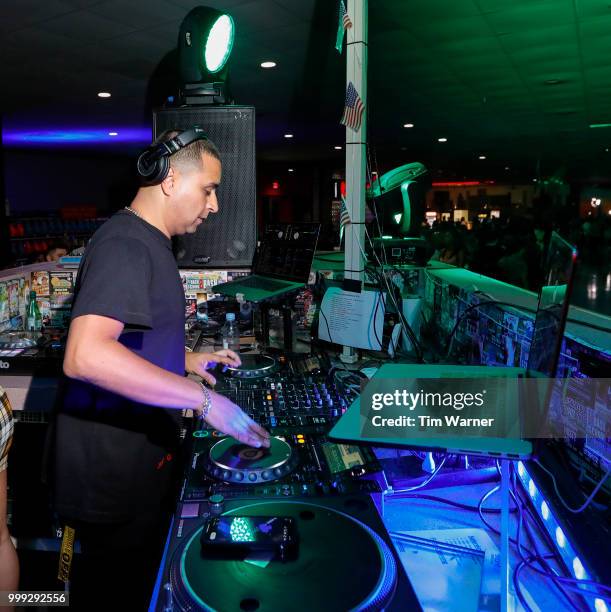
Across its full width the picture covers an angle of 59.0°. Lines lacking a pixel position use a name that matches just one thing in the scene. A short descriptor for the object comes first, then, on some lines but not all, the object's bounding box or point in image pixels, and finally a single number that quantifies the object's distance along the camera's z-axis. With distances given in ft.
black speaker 7.80
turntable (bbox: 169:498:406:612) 2.30
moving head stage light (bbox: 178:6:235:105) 7.88
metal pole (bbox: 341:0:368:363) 6.61
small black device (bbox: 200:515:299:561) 2.58
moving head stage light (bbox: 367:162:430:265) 8.06
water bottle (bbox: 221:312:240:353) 7.26
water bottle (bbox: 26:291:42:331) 8.29
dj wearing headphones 3.43
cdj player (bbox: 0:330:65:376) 6.75
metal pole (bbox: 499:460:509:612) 2.54
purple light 30.50
